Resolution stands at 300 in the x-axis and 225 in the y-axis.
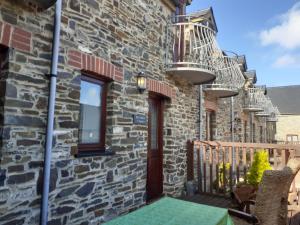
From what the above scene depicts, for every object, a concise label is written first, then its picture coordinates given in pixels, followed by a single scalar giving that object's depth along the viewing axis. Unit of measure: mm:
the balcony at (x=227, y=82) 9502
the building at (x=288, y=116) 31984
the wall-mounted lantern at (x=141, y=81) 5715
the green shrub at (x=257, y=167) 6469
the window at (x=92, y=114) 4598
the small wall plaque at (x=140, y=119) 5666
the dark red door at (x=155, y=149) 6714
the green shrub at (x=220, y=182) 7526
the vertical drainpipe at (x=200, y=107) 8773
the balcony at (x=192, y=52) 7051
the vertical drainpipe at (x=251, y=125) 17536
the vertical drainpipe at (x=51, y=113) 3555
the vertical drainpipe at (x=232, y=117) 12707
